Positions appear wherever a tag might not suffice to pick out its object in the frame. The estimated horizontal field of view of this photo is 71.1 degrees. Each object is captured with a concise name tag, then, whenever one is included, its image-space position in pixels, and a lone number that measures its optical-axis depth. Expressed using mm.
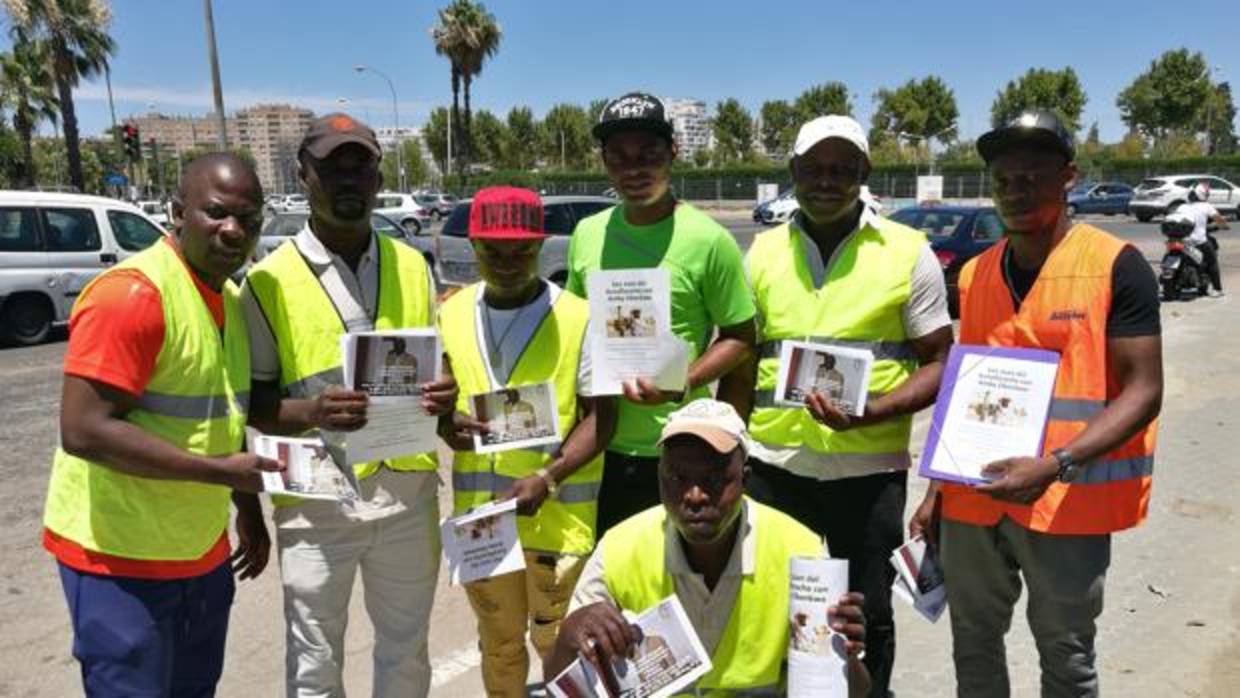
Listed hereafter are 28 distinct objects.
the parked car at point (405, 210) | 34594
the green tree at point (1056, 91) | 60312
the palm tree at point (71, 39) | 30906
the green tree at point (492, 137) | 83500
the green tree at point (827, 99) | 68875
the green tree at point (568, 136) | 81562
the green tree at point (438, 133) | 88750
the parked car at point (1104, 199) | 36344
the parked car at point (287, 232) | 16352
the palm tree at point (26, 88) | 36500
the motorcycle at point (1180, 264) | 14102
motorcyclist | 14117
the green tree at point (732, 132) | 72875
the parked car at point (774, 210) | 34875
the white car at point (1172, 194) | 31953
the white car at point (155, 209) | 37969
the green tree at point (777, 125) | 75438
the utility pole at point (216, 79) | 18000
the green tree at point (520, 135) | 83812
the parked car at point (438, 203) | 47500
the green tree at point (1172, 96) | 59562
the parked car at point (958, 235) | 12352
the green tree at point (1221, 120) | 65688
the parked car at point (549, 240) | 13047
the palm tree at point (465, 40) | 51000
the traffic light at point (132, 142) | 24234
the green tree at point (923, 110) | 66750
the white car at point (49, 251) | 11273
